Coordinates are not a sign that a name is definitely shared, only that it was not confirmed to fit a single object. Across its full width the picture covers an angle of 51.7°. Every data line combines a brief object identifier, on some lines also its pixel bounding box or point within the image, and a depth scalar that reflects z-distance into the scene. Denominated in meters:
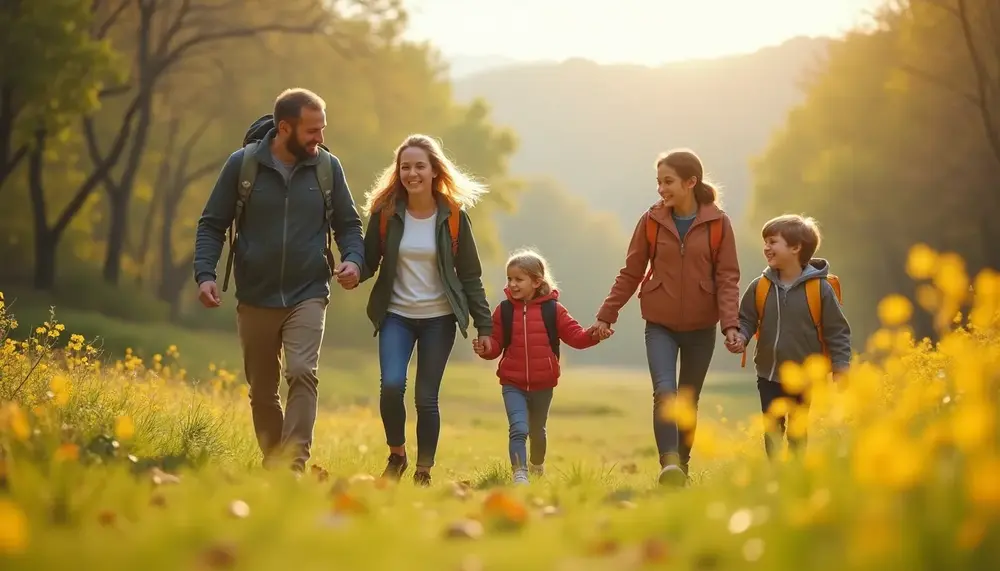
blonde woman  6.78
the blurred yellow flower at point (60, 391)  4.49
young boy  6.95
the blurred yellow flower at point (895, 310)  3.42
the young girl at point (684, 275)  6.99
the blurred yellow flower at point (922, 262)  3.51
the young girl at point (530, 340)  7.46
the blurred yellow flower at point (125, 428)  3.70
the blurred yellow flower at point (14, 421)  3.43
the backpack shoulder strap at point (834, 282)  7.10
